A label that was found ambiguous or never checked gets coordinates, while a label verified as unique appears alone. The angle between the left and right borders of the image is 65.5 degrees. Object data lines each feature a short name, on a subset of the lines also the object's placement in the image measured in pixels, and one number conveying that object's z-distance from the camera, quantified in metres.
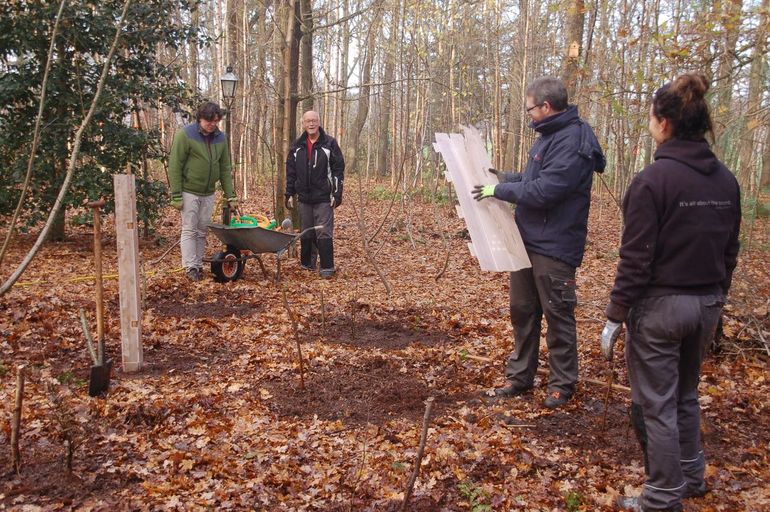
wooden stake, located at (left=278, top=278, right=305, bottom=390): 4.14
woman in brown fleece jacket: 2.52
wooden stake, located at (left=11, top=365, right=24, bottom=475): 2.93
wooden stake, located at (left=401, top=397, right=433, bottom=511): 2.15
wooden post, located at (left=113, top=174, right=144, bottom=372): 4.30
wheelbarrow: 6.91
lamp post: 10.00
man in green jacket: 7.07
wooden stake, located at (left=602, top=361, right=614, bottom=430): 3.49
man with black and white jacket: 7.88
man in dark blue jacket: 3.64
